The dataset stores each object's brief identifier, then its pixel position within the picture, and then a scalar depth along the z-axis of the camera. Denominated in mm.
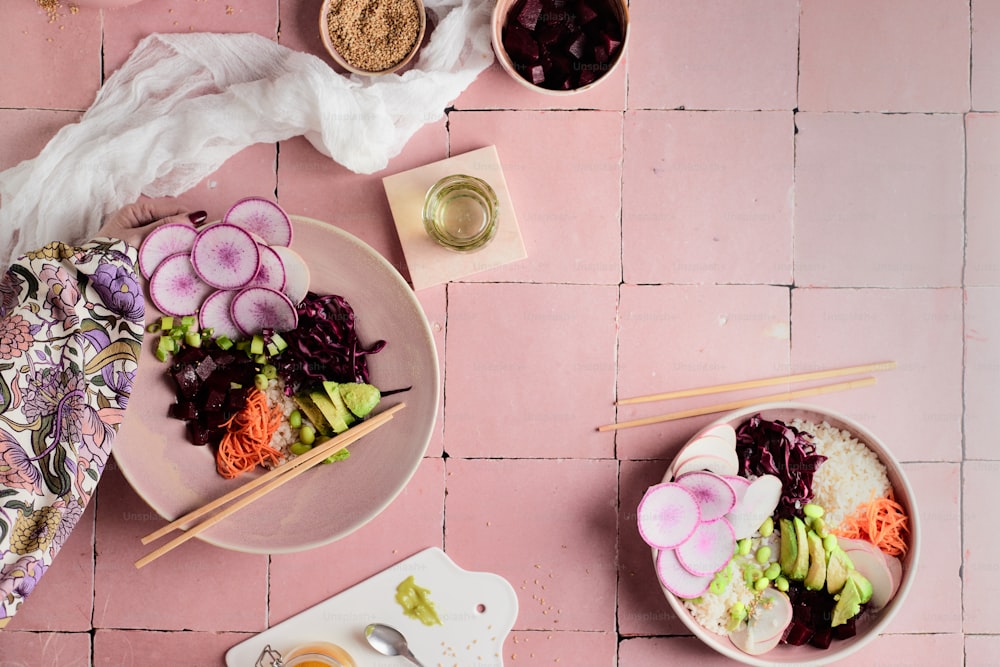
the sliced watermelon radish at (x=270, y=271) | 1128
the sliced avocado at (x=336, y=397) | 1133
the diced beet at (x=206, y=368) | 1132
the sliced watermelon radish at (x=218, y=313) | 1132
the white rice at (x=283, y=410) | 1148
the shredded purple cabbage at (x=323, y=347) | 1138
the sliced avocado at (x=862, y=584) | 1146
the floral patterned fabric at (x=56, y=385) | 1071
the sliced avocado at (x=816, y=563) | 1141
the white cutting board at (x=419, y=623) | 1188
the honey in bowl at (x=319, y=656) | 1160
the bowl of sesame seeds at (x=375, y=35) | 1157
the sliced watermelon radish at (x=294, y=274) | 1132
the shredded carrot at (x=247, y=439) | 1132
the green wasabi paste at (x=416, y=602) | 1189
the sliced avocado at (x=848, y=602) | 1140
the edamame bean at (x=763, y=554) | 1154
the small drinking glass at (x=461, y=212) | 1151
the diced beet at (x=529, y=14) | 1150
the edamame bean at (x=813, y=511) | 1149
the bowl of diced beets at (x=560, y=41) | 1151
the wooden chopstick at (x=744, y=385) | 1186
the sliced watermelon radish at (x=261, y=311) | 1129
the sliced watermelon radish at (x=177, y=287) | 1124
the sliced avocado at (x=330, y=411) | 1134
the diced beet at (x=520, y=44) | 1151
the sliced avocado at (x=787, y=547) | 1149
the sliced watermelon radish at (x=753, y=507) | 1143
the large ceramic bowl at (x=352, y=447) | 1133
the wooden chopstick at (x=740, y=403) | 1187
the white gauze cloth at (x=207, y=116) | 1151
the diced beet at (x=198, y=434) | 1131
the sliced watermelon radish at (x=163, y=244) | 1118
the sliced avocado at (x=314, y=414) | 1144
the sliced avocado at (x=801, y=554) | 1143
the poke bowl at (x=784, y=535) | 1144
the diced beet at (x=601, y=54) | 1152
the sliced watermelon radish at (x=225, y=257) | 1122
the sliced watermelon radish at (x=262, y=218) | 1131
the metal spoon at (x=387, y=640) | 1178
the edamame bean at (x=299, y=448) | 1146
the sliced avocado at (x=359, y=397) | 1132
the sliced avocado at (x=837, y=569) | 1144
